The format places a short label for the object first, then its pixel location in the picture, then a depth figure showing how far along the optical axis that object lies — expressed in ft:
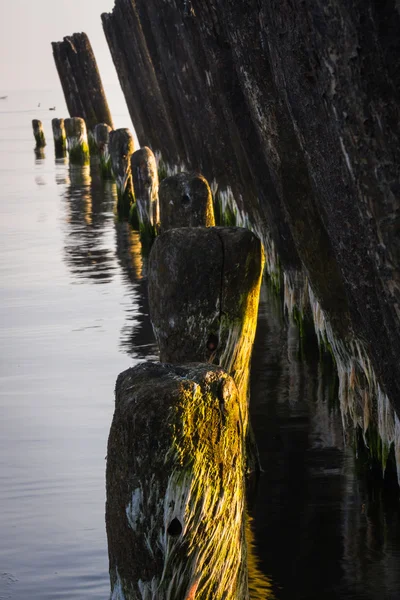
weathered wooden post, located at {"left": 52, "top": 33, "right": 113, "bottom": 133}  95.40
